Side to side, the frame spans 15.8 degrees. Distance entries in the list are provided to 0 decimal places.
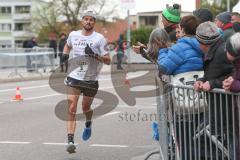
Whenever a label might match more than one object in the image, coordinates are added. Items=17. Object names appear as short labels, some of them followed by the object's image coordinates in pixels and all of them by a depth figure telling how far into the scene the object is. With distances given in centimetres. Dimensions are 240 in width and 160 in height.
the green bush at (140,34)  7924
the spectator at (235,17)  1253
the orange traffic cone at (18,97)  2513
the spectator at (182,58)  899
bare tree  13323
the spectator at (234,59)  709
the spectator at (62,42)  4478
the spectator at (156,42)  1033
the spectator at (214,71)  760
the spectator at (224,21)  1195
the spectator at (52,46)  4638
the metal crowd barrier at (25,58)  4361
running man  1306
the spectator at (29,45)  4433
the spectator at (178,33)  963
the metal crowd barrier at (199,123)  746
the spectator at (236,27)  1181
